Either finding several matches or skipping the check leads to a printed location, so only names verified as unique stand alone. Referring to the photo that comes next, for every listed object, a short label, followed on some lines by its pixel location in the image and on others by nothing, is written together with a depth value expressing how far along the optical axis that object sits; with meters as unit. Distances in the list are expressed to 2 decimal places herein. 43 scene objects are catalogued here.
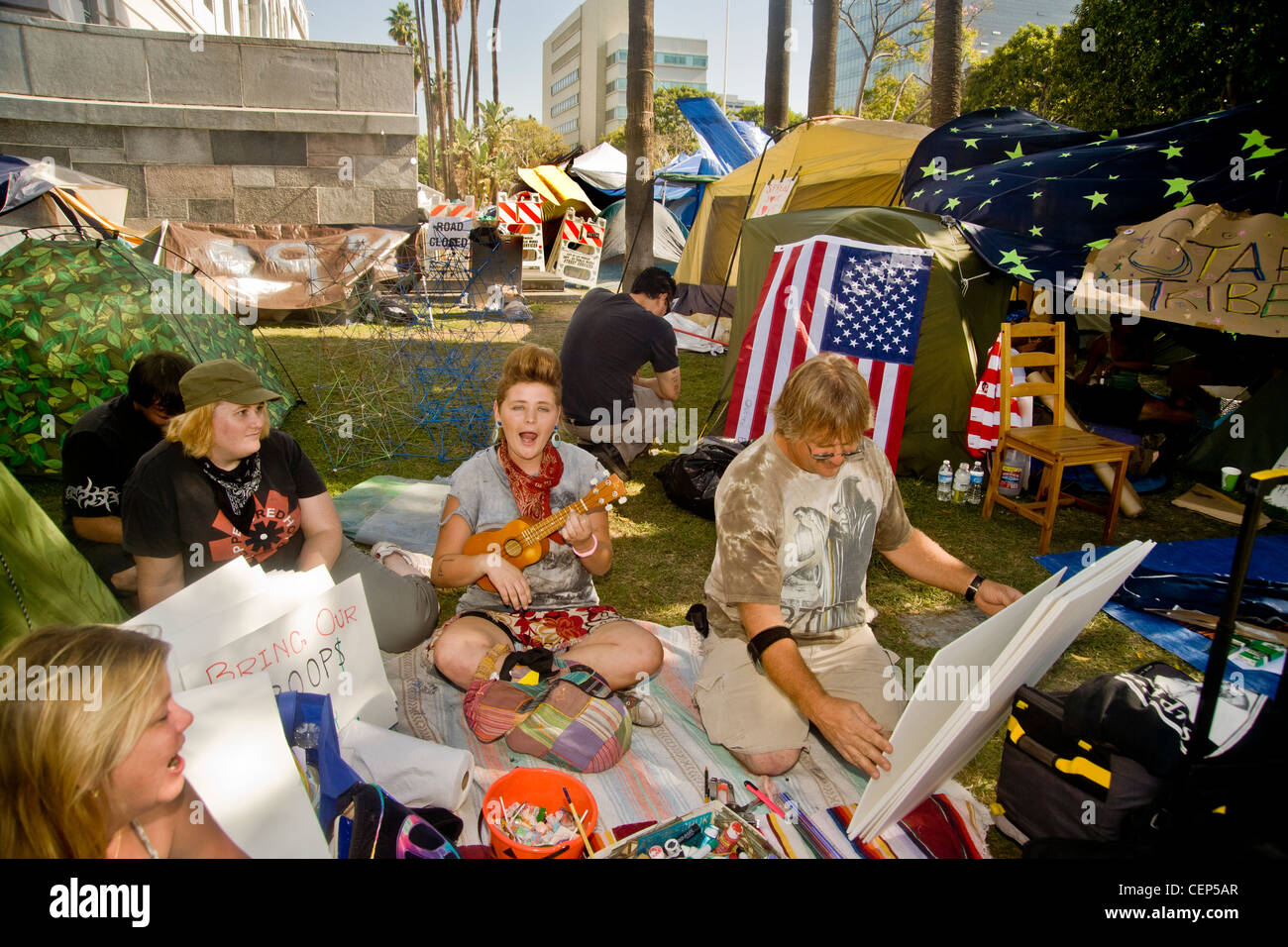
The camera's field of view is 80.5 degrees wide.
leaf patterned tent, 5.38
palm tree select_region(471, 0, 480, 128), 42.06
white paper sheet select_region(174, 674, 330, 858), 1.72
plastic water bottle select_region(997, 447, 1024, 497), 5.68
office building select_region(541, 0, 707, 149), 86.38
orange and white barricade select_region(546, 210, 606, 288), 18.31
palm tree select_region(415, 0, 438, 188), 44.81
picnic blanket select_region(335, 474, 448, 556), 4.91
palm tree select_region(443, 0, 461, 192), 40.81
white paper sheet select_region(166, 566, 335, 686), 2.23
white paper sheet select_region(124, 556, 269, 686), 2.22
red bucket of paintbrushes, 2.27
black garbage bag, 5.50
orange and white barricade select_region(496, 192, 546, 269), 16.84
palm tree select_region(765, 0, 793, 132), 14.97
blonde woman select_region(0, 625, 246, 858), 1.33
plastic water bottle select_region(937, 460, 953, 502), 5.95
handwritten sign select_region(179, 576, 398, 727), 2.24
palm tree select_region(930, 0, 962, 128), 11.31
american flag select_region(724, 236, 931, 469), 5.68
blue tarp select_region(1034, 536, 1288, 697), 3.87
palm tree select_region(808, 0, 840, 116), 13.48
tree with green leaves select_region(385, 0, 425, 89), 62.25
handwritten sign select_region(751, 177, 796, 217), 9.55
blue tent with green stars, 5.56
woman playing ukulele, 3.00
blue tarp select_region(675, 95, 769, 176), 14.71
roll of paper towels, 2.42
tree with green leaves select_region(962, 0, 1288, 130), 10.94
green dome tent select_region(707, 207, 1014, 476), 6.02
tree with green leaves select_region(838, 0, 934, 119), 27.52
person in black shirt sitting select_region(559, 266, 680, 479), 5.94
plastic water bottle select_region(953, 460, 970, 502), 5.95
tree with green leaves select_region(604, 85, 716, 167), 47.81
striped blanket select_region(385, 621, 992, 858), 2.63
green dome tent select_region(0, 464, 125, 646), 2.44
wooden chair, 4.91
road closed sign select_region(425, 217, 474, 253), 12.54
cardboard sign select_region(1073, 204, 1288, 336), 5.06
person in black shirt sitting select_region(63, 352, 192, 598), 3.51
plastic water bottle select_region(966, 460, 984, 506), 5.93
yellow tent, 8.98
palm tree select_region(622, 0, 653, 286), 11.27
